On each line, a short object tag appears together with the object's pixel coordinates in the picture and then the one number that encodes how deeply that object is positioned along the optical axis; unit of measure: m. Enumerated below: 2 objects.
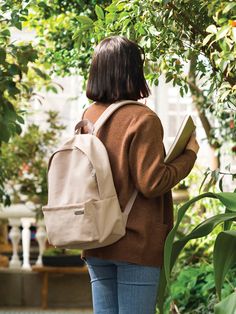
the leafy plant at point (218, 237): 3.06
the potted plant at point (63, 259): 7.37
